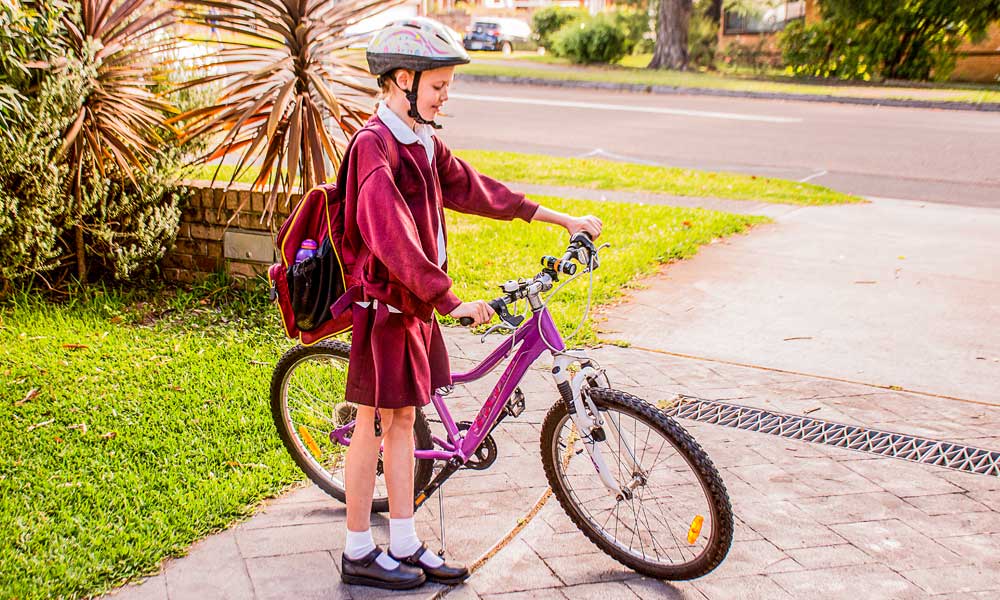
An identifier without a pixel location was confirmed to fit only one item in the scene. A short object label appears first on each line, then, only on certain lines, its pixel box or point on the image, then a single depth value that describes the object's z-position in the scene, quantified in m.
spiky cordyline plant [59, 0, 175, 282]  5.81
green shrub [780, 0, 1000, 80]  23.53
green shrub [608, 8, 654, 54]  32.09
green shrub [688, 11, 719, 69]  28.14
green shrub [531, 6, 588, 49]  37.72
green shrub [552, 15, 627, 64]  29.19
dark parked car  39.34
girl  2.87
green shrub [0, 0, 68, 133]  5.25
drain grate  4.25
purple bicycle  3.13
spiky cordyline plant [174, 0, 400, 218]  5.62
